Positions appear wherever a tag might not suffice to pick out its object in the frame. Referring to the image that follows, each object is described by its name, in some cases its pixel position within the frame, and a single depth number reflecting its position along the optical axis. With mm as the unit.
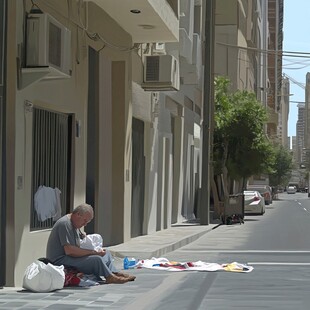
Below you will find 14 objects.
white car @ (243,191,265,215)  47125
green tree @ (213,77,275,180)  43250
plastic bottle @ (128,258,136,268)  15352
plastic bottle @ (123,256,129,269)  15304
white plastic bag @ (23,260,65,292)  11109
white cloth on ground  15016
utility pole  32344
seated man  11586
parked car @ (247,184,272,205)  64750
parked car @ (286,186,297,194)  169875
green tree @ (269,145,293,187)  122694
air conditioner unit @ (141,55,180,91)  22578
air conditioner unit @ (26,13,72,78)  12398
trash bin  35969
